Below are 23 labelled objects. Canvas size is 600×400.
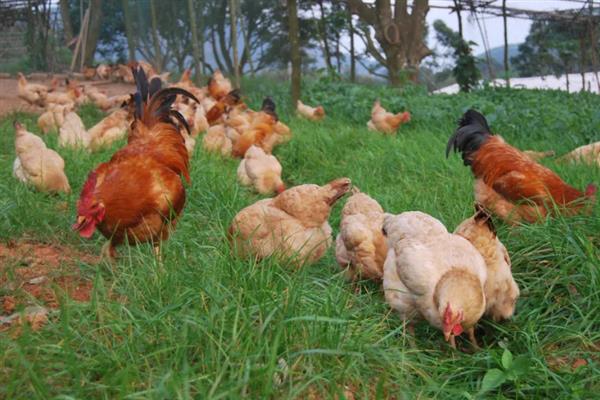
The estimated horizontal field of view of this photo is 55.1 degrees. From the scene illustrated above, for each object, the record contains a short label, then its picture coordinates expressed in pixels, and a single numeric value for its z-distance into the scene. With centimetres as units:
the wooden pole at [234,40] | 1151
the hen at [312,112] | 861
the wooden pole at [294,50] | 856
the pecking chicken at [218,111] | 840
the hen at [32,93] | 1008
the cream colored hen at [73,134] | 593
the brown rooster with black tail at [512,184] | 354
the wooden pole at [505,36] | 1344
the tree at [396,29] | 1406
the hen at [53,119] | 719
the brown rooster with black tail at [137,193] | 300
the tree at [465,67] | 1306
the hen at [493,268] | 262
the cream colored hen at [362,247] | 309
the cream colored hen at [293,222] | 312
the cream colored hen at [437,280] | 234
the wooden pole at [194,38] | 1134
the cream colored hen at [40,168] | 453
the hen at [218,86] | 1039
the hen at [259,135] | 653
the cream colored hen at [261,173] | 513
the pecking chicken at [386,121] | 730
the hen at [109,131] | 612
